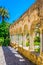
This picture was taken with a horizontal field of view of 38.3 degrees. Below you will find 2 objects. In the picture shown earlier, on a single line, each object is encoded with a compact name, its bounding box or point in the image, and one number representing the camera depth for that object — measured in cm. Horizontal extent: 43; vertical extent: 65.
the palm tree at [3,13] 1522
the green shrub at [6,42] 884
